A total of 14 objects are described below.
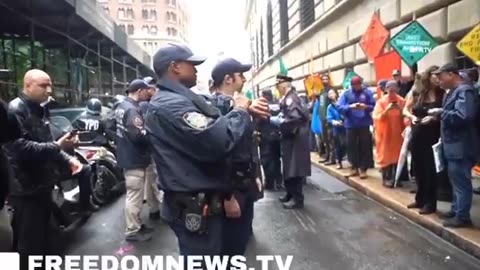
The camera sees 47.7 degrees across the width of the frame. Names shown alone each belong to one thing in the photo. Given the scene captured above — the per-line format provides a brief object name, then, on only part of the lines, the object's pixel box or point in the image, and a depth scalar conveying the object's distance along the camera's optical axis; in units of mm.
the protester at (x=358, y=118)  9203
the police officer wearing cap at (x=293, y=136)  7371
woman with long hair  6617
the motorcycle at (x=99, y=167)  7562
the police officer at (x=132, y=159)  5906
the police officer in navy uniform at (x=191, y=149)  2654
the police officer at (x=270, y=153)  9016
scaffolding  11625
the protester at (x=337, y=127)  10922
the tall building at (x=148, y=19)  102375
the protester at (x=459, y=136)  5457
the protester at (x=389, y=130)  8570
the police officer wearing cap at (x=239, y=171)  3008
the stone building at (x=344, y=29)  9703
